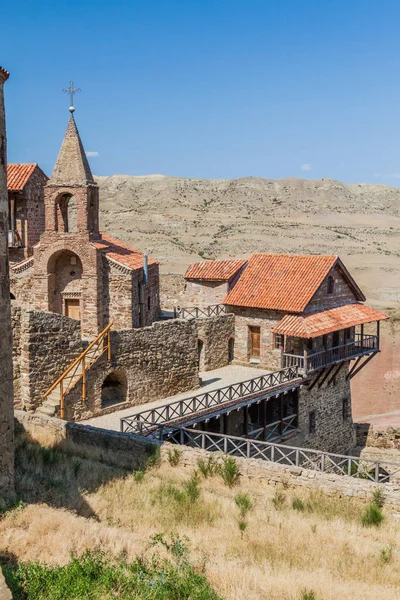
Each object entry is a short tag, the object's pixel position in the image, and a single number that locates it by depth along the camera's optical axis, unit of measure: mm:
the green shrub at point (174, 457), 17297
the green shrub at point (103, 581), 8852
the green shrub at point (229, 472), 16500
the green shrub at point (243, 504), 14023
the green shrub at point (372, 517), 14219
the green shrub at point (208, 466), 16641
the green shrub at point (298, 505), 14934
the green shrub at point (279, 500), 14974
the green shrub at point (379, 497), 15484
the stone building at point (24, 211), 29891
